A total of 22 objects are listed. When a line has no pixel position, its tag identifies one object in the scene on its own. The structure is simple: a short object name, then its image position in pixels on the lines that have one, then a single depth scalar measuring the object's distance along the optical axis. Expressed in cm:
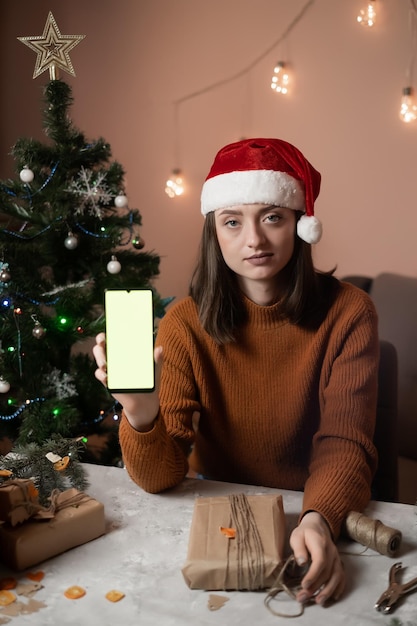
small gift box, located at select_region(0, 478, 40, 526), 94
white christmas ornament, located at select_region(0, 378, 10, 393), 187
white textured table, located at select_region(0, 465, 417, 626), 82
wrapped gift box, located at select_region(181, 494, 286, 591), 86
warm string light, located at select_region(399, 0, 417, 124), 241
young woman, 135
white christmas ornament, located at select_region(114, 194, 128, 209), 192
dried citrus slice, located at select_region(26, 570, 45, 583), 90
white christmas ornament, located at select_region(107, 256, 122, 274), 190
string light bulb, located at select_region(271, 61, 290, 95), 270
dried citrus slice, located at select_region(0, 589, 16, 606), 85
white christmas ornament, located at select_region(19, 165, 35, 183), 183
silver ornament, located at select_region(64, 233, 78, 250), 187
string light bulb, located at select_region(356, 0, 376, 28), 245
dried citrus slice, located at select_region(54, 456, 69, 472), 108
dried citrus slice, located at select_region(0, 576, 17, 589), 88
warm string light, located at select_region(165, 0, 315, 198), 264
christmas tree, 187
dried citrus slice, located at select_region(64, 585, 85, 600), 86
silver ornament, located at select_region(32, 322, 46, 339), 185
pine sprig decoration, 108
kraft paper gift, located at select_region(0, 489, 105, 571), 92
